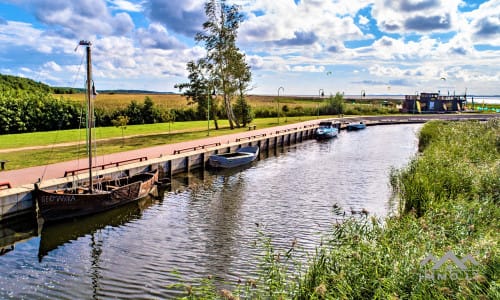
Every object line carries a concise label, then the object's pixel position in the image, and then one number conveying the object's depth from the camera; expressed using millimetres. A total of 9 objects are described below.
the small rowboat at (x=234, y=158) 35625
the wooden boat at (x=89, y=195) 19484
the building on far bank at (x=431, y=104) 106906
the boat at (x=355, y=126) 72125
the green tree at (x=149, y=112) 59844
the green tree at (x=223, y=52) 55594
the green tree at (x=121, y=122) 42488
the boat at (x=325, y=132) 59438
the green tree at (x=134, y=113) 58125
